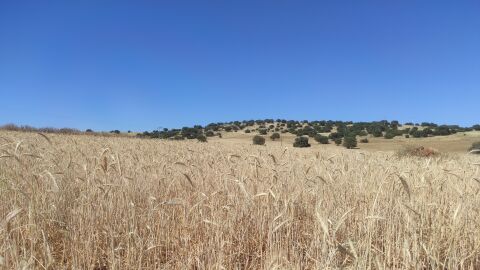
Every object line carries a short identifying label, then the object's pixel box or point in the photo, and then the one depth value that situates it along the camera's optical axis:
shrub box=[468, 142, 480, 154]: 28.36
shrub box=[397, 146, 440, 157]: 21.25
